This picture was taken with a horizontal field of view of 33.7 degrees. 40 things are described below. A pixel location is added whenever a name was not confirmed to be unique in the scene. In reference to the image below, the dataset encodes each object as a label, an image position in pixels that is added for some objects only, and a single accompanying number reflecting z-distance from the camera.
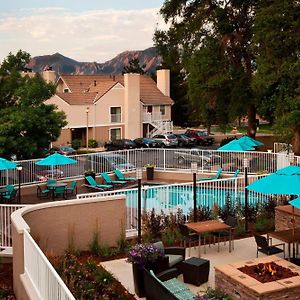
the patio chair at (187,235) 11.50
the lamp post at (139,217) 12.02
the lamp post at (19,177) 19.25
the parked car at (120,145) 45.44
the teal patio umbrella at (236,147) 21.00
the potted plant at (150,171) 25.73
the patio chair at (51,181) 21.89
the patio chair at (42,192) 21.38
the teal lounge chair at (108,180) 23.61
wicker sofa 7.62
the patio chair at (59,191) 20.95
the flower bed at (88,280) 8.31
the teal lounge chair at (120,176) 24.32
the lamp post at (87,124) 50.12
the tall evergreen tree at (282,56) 29.77
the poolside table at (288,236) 10.34
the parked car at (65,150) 40.26
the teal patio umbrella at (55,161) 20.11
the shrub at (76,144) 48.25
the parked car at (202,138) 50.43
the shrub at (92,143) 49.75
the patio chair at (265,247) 10.32
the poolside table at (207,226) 11.23
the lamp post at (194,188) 13.43
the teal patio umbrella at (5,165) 17.72
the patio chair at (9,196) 19.61
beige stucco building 50.16
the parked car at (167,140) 47.28
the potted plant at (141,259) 8.91
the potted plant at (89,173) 23.56
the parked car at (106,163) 24.39
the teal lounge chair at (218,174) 23.81
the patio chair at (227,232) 12.01
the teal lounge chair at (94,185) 22.61
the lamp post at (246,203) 13.57
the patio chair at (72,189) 21.79
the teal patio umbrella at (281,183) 10.17
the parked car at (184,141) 49.12
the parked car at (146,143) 46.38
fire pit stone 7.80
